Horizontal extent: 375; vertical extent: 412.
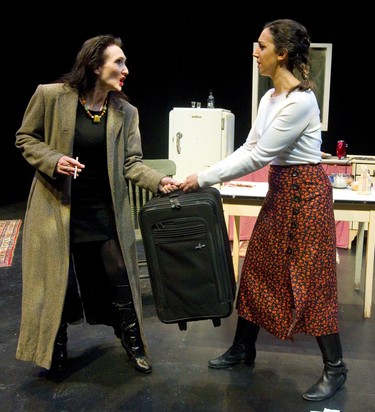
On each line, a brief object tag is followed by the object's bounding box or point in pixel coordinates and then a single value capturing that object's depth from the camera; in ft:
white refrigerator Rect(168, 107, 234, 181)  18.12
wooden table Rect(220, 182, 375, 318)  10.84
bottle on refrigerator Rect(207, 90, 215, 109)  19.57
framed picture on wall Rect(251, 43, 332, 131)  20.44
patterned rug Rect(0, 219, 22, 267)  15.49
